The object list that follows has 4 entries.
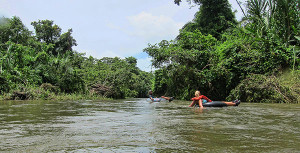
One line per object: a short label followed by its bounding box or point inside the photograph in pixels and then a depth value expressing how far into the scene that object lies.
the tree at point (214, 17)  26.17
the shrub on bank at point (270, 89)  12.07
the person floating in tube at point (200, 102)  8.84
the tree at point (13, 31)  29.02
